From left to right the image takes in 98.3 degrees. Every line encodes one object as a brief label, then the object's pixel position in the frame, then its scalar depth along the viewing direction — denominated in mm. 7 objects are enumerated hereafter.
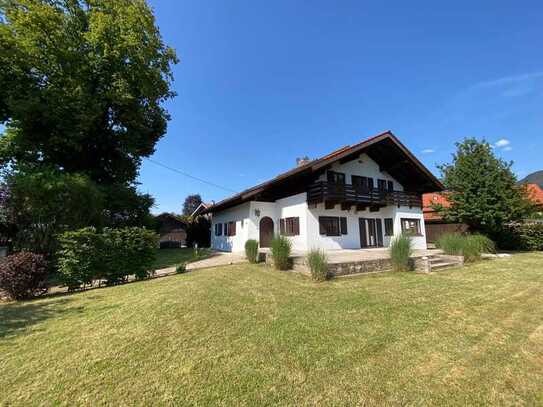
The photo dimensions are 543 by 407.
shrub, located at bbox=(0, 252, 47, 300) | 6781
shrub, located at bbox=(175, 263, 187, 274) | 9695
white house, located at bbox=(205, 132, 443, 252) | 14000
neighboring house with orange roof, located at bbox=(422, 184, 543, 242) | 19538
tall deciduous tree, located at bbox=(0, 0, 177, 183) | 13391
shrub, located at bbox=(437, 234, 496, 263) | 11008
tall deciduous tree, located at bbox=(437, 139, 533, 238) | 14523
